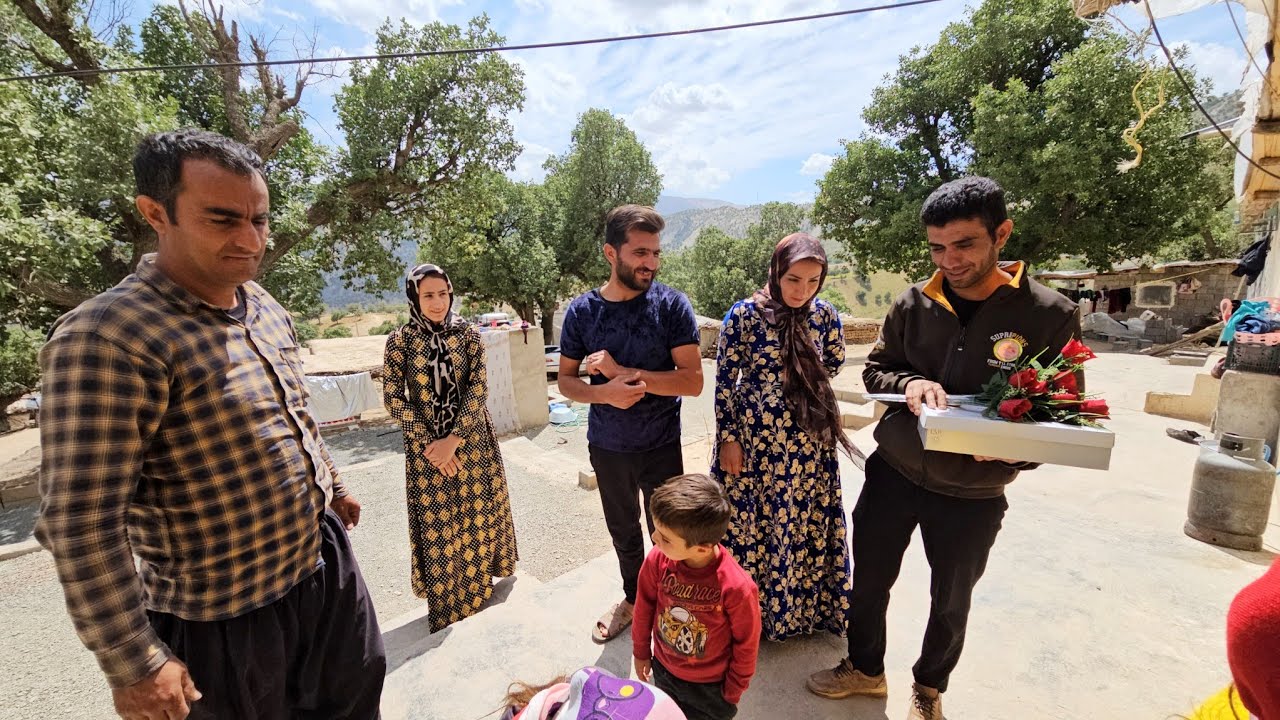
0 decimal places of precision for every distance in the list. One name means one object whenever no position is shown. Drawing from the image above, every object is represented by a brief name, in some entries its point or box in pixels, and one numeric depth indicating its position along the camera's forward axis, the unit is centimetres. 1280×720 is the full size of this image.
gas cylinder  331
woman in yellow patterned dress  310
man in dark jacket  175
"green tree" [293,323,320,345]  3019
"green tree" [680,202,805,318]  3161
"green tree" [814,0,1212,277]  1161
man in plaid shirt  117
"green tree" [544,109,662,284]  1884
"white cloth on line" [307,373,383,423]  991
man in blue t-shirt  239
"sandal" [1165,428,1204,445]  559
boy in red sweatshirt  166
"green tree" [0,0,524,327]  582
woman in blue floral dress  225
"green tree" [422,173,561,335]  1723
